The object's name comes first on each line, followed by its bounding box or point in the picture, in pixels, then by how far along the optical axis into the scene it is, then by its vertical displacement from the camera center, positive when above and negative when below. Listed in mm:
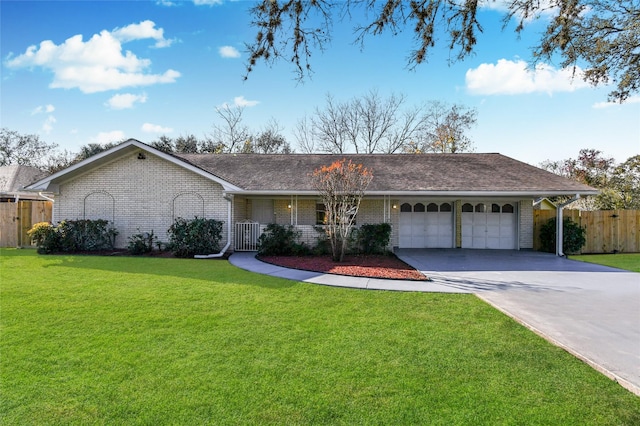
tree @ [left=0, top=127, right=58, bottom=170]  41812 +7937
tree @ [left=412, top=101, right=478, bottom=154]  32875 +8248
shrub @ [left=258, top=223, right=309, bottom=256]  13781 -1115
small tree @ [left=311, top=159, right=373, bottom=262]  12188 +698
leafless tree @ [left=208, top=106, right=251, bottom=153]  37000 +8791
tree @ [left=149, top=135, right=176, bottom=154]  36906 +7655
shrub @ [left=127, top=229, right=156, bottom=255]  13977 -1098
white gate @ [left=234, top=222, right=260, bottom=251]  15102 -887
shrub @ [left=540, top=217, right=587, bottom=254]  14758 -880
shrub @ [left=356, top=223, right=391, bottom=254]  13844 -858
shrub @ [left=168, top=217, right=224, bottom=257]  13438 -836
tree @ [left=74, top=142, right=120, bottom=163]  34781 +6681
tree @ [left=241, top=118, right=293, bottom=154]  37844 +8003
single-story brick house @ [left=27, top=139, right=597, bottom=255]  14359 +832
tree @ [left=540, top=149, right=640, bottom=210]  20500 +2270
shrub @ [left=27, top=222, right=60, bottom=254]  13875 -879
